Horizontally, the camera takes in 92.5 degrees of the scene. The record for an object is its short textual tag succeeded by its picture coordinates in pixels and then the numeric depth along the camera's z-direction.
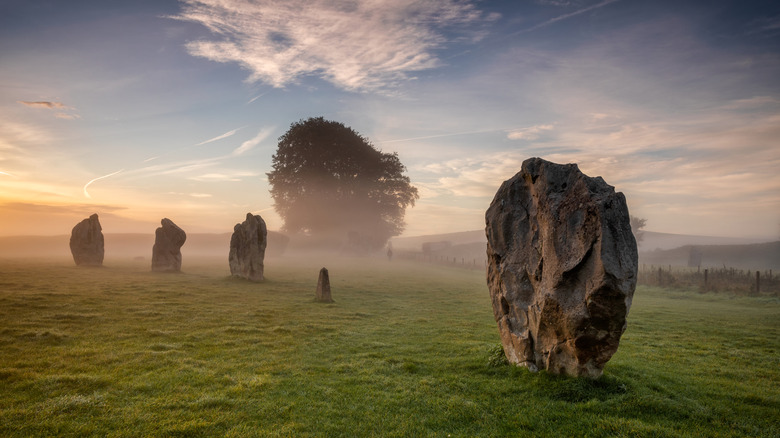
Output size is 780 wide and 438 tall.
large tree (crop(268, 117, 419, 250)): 59.31
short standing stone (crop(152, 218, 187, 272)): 28.61
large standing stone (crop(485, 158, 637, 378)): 7.22
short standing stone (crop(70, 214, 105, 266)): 29.38
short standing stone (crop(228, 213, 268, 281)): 26.00
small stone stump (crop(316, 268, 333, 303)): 19.62
